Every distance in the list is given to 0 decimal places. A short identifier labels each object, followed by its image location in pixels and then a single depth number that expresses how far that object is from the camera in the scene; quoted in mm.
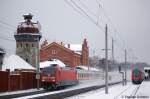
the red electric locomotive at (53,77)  52438
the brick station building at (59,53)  110562
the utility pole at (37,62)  52816
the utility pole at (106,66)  39812
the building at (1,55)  68412
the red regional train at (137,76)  79875
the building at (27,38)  83312
